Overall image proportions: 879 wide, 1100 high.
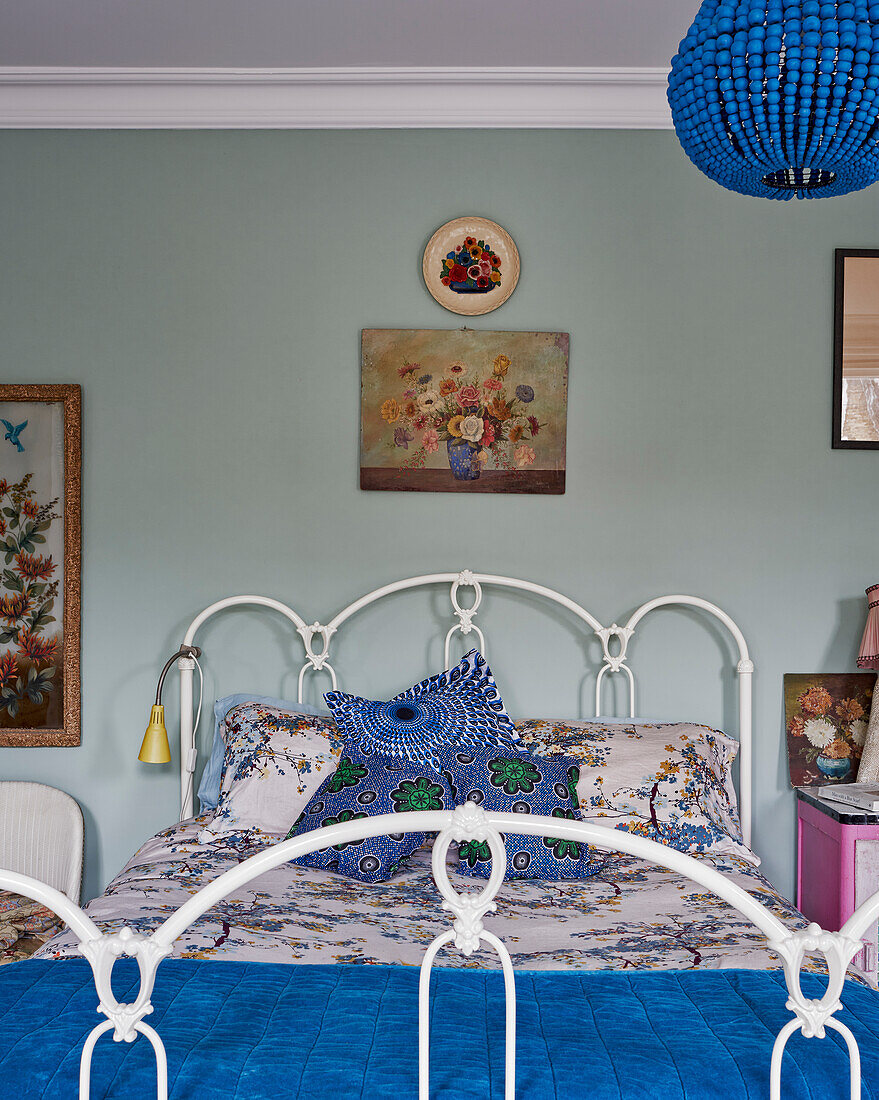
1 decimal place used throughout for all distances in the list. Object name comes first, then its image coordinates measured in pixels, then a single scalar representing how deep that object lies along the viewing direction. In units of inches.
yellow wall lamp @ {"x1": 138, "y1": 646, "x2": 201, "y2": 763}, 97.7
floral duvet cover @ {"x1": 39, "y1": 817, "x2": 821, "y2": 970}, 60.9
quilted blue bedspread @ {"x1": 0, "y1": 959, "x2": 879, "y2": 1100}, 43.6
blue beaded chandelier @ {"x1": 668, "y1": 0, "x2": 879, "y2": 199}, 48.9
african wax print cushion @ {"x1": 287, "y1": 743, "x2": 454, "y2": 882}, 78.3
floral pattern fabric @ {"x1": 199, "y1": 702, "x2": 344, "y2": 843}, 89.8
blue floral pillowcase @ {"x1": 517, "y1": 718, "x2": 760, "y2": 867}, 89.0
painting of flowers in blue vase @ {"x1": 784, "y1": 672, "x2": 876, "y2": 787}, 107.0
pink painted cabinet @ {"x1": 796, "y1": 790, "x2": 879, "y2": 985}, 90.7
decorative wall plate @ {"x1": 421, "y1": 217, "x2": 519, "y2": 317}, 107.7
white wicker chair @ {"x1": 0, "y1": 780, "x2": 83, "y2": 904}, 106.1
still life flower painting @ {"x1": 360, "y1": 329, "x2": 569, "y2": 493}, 108.0
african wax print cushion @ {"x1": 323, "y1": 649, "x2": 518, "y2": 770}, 88.5
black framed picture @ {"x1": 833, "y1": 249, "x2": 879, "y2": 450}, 108.1
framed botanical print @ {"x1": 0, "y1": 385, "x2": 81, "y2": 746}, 108.4
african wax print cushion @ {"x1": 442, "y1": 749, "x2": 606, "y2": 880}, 79.4
